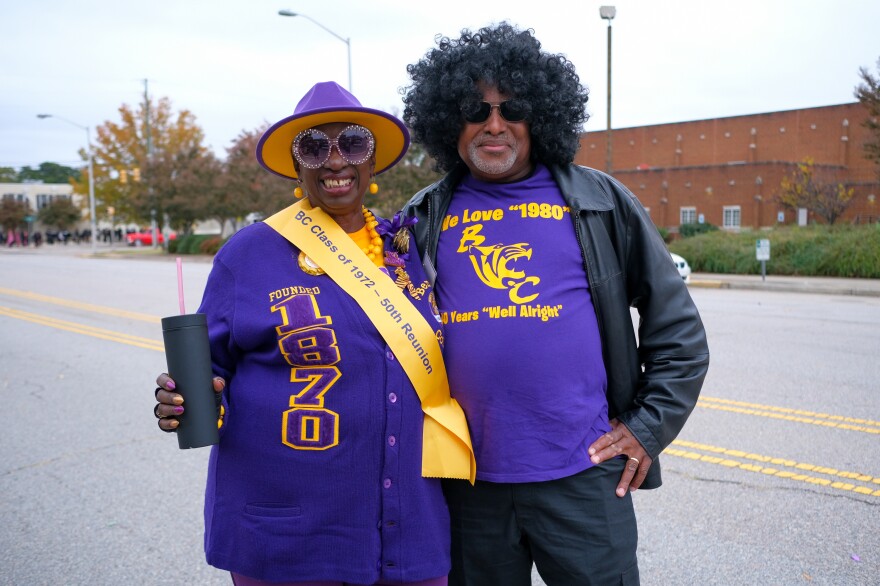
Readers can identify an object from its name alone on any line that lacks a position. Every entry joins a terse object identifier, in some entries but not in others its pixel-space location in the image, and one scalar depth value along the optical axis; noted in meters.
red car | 55.61
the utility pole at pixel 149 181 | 38.09
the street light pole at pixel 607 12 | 19.48
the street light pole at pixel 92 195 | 43.94
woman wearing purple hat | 2.07
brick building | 37.19
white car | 18.34
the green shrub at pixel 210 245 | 34.47
